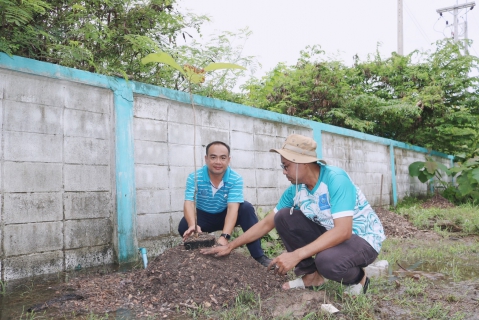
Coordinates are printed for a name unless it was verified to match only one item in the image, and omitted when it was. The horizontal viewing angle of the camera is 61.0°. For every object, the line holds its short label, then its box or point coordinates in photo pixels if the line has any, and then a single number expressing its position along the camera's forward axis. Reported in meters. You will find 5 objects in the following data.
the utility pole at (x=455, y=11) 21.97
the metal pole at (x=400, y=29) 15.18
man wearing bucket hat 2.42
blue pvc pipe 3.40
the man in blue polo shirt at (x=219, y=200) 3.39
